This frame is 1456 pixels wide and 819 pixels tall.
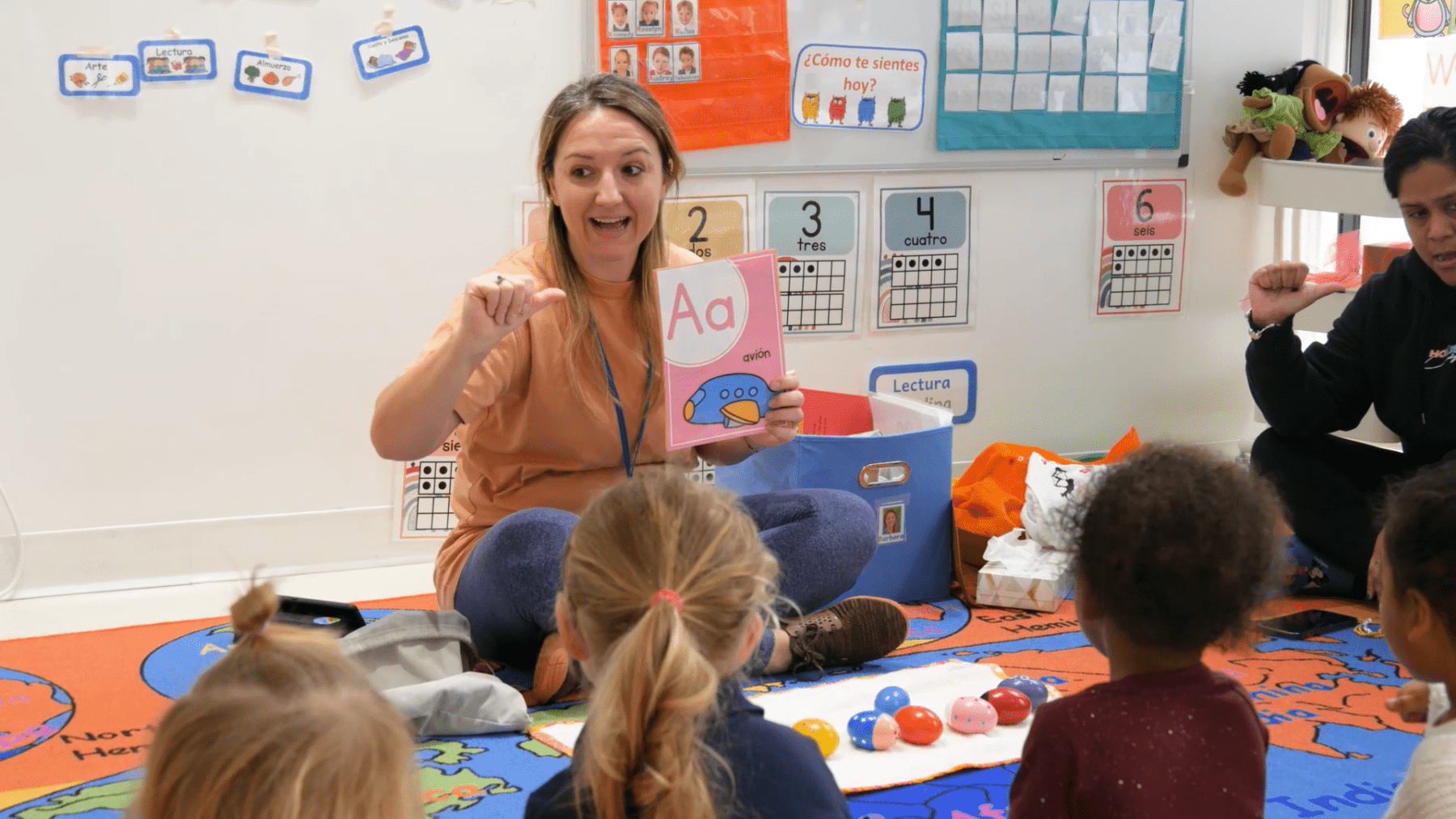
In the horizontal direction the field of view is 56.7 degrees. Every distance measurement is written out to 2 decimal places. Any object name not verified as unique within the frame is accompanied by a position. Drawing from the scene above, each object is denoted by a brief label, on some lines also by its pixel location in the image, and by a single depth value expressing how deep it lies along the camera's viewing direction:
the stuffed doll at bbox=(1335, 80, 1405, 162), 3.35
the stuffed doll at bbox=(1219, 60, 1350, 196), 3.39
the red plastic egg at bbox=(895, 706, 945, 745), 1.88
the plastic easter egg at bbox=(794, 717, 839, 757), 1.85
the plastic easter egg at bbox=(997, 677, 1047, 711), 2.02
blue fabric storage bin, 2.63
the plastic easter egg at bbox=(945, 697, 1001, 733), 1.93
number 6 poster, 3.49
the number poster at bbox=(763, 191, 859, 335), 3.14
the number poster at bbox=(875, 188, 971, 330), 3.26
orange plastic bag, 2.86
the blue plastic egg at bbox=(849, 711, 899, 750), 1.86
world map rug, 1.74
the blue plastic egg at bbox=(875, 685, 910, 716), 1.96
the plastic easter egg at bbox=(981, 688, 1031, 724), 1.97
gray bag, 1.93
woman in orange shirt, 2.06
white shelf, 3.18
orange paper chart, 2.93
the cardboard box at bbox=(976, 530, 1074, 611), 2.66
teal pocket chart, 3.25
